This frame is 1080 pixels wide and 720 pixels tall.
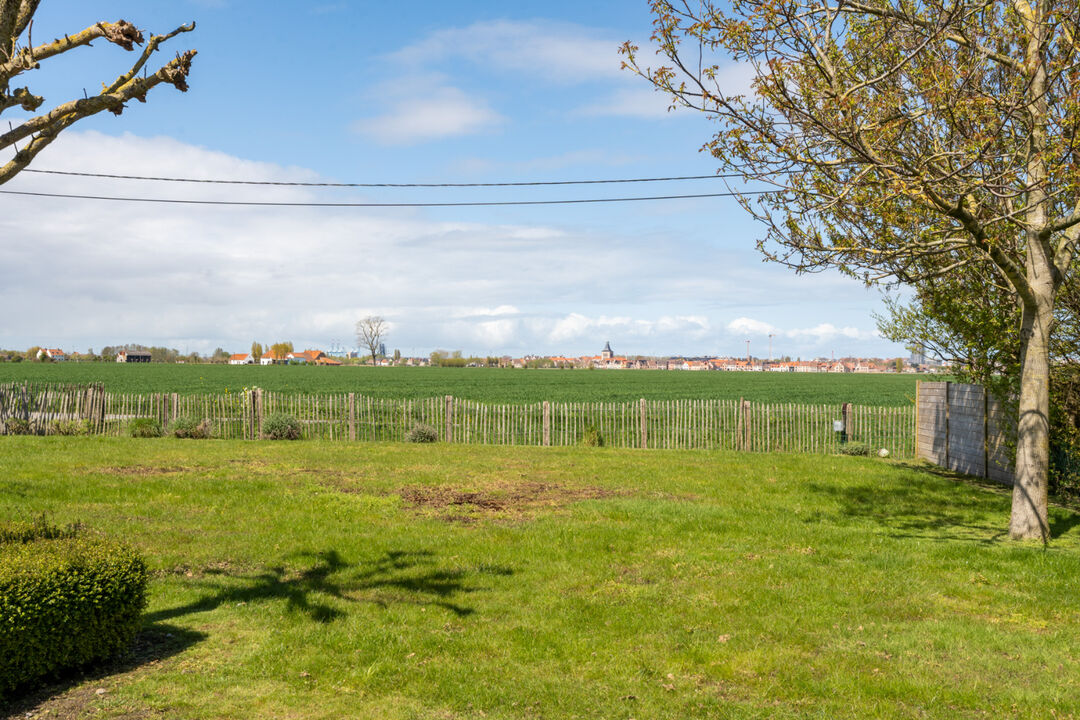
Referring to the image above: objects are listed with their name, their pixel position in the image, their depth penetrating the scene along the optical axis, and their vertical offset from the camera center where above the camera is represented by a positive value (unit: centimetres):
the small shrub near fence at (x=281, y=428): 2405 -174
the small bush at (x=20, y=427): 2409 -179
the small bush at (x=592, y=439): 2317 -191
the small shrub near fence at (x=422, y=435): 2327 -185
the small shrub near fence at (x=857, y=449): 2106 -196
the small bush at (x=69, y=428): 2384 -179
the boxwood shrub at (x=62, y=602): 516 -169
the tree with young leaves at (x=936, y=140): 882 +312
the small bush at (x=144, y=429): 2384 -179
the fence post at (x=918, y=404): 2089 -67
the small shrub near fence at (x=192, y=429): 2408 -182
